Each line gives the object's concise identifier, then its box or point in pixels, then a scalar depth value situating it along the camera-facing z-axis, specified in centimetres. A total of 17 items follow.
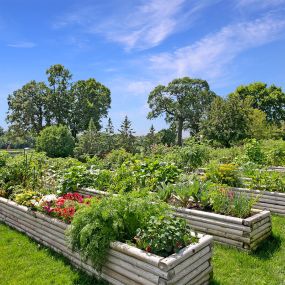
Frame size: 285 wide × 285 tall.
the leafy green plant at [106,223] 332
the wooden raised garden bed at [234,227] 398
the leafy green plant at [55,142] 2178
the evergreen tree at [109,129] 2621
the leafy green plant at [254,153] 1019
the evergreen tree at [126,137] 2389
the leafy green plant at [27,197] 524
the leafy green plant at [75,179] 634
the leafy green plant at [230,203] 426
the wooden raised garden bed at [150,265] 288
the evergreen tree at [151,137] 2527
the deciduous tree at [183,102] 3403
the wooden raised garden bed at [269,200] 545
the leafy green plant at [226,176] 626
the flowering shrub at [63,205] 423
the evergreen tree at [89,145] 2259
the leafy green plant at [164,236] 310
